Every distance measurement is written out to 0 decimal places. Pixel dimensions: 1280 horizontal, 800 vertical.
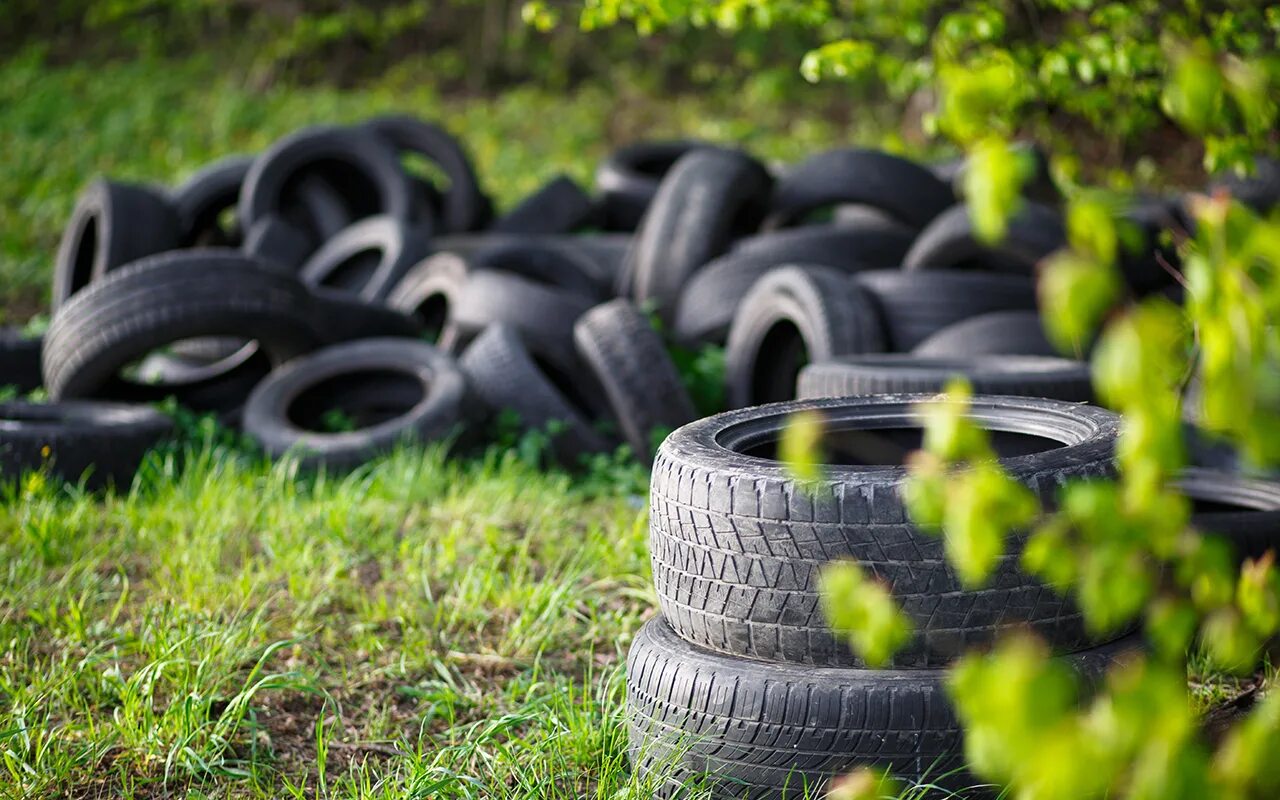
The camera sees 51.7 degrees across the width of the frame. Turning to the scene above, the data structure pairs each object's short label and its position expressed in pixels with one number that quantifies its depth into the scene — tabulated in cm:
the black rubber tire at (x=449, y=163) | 948
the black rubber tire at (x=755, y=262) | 685
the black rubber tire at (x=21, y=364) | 693
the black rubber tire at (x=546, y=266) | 760
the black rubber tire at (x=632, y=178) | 922
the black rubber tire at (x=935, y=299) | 618
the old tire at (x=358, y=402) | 557
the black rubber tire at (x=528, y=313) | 646
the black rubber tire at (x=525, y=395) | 590
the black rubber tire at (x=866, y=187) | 773
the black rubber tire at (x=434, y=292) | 702
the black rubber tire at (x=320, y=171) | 874
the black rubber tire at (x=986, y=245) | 639
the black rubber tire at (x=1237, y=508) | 372
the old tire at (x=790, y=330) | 579
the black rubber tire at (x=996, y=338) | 573
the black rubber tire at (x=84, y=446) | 526
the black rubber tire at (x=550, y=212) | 908
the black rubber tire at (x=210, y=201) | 895
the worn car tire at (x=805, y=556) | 272
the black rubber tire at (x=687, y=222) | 739
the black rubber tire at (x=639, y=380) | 570
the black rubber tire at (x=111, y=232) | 772
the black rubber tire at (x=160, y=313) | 594
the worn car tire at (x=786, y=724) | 272
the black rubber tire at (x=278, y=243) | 830
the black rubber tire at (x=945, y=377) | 478
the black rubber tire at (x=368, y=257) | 775
